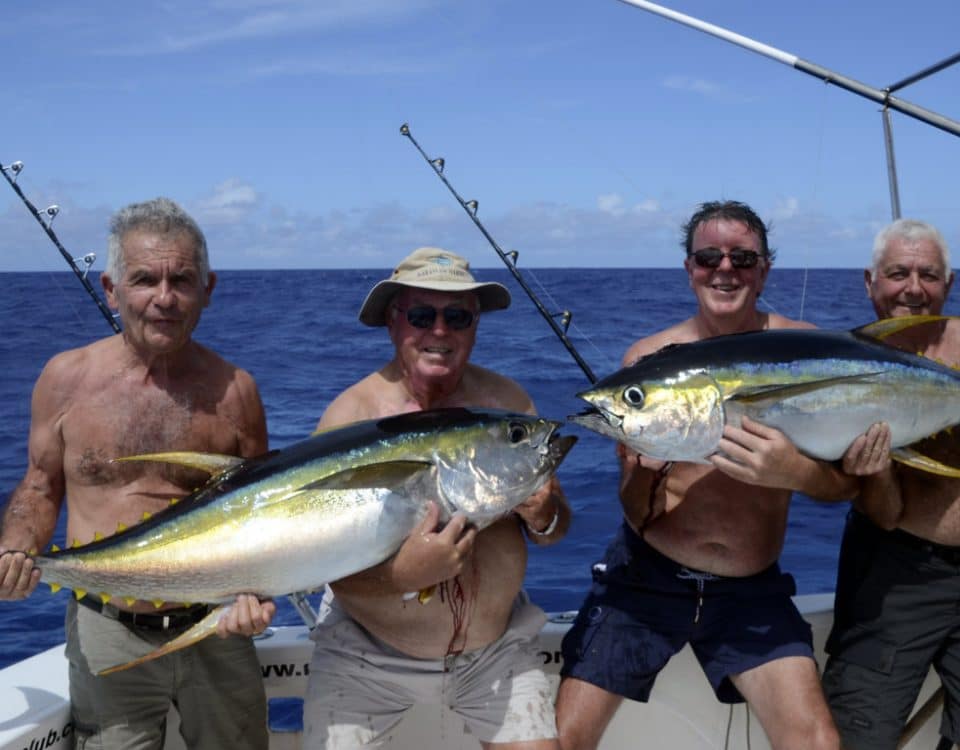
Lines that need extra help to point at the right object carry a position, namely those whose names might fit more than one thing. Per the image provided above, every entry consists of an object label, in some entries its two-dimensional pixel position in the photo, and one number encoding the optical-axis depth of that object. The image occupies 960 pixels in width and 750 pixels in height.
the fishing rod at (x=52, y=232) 4.63
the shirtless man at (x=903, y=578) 3.15
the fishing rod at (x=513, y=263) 5.00
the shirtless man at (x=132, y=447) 2.81
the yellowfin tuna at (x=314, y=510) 2.49
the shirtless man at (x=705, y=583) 3.17
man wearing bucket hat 2.89
